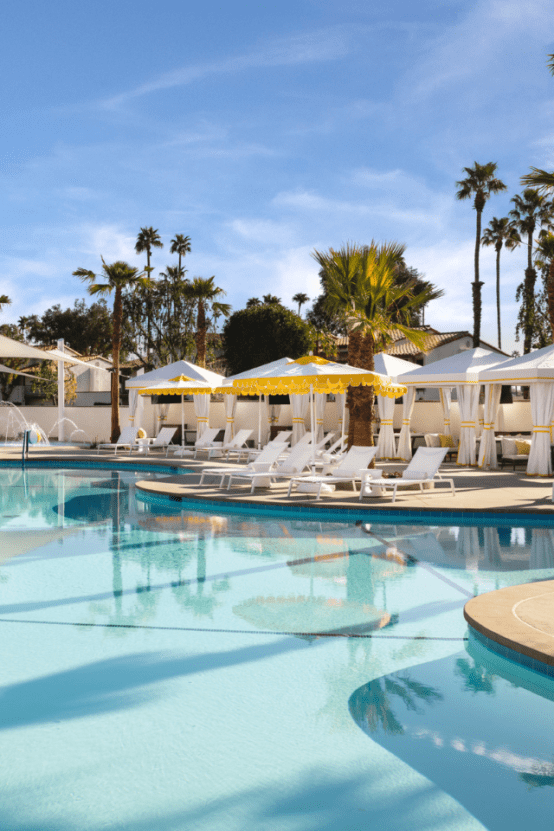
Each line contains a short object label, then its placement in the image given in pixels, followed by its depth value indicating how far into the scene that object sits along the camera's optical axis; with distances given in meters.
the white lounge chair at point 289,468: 12.36
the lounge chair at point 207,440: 19.07
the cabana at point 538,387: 14.00
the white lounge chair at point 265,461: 12.72
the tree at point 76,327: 56.62
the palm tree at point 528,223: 36.34
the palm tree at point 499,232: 37.75
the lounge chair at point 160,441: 20.03
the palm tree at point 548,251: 18.92
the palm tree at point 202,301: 28.25
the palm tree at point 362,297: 12.77
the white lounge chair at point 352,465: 11.72
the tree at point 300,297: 62.12
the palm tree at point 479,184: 33.44
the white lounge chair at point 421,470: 11.16
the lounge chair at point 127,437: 20.11
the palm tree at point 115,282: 24.27
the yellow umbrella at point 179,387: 18.39
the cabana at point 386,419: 18.47
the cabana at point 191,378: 19.99
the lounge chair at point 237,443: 18.06
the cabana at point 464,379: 16.41
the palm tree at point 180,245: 46.09
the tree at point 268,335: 34.69
